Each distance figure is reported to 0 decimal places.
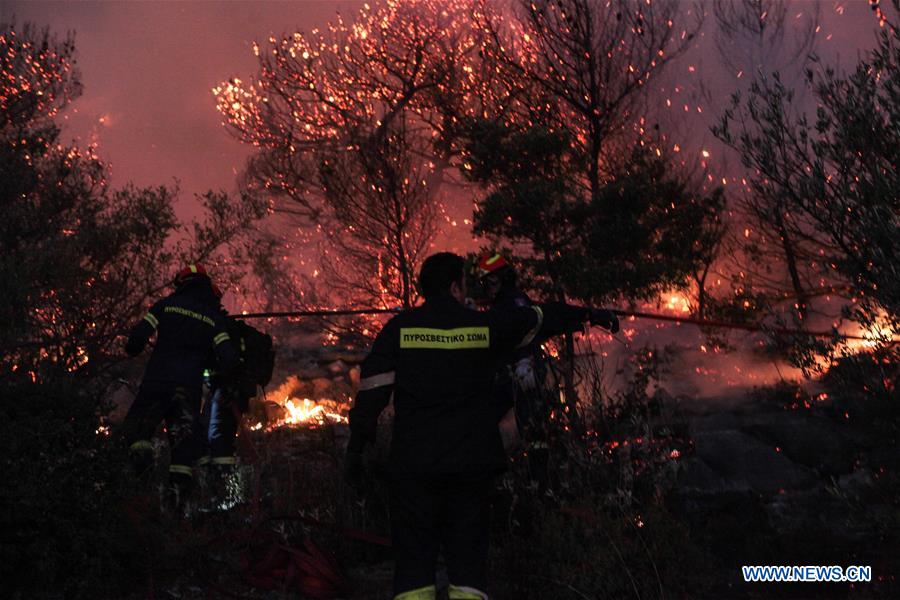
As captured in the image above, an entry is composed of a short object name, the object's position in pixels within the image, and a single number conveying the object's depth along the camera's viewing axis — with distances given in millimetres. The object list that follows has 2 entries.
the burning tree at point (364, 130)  19828
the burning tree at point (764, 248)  16828
